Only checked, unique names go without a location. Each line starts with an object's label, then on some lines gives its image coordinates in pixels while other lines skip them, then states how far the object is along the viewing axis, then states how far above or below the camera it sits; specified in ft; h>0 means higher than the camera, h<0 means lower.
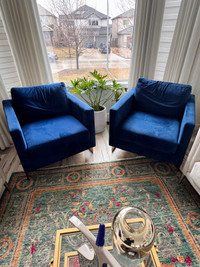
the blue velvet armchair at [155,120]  5.17 -2.81
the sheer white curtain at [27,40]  5.89 -0.17
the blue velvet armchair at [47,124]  5.09 -2.87
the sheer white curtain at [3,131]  6.52 -3.55
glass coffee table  2.71 -3.29
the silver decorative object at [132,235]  2.24 -2.46
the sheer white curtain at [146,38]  6.51 -0.16
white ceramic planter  7.70 -3.65
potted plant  7.08 -2.80
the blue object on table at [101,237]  2.27 -2.48
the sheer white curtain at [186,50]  6.15 -0.59
